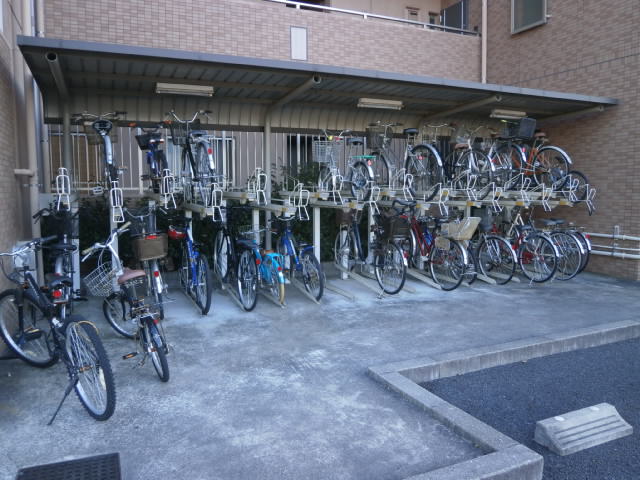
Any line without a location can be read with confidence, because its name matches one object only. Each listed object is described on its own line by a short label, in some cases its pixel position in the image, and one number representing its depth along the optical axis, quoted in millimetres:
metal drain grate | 2895
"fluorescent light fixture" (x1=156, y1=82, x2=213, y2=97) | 6582
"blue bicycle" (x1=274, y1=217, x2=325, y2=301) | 6883
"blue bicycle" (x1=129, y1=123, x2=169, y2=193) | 6367
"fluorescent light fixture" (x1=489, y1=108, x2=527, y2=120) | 9070
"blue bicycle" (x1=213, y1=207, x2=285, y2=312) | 6418
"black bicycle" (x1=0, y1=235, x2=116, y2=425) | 3465
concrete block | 3387
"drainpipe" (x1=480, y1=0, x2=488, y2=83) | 11703
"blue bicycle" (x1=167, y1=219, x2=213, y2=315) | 6148
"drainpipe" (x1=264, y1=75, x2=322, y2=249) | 7057
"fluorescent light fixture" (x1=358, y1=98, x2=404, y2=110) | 7988
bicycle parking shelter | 5887
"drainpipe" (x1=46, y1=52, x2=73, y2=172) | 6700
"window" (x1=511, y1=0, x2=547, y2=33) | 10242
